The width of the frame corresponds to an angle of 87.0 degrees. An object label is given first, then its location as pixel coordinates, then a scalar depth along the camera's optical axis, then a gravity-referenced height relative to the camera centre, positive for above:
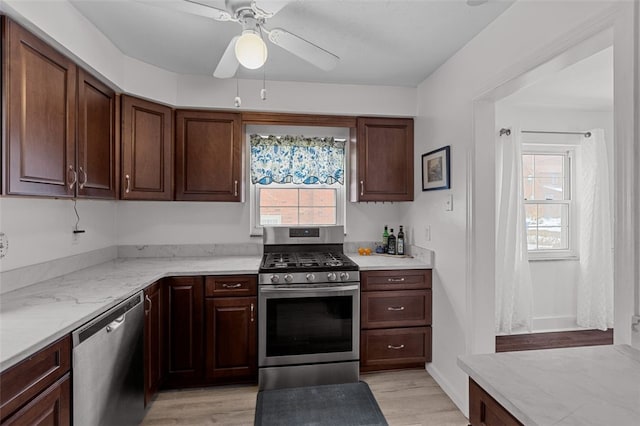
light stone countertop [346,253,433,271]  2.71 -0.42
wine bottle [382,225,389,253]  3.29 -0.27
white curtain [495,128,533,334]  3.45 -0.24
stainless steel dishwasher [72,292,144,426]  1.42 -0.76
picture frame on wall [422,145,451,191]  2.49 +0.34
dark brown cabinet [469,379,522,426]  0.86 -0.54
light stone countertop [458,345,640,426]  0.74 -0.44
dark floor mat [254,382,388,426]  2.14 -1.32
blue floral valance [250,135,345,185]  3.22 +0.51
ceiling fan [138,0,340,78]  1.46 +0.86
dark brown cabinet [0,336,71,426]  1.05 -0.61
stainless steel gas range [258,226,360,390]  2.53 -0.86
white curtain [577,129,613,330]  3.61 -0.28
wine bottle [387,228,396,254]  3.23 -0.32
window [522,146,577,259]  3.75 +0.12
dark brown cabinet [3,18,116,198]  1.46 +0.46
